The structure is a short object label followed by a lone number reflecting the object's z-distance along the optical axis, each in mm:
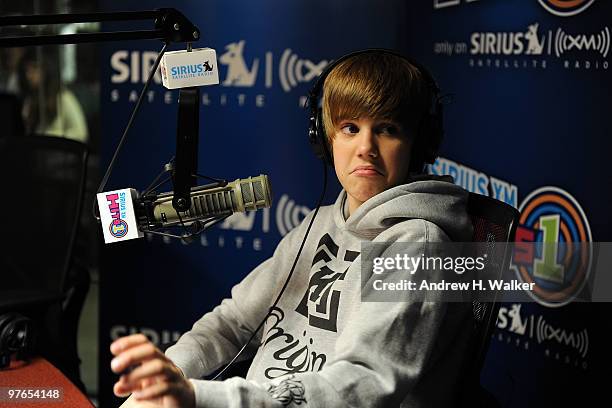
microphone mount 2342
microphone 2359
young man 2328
